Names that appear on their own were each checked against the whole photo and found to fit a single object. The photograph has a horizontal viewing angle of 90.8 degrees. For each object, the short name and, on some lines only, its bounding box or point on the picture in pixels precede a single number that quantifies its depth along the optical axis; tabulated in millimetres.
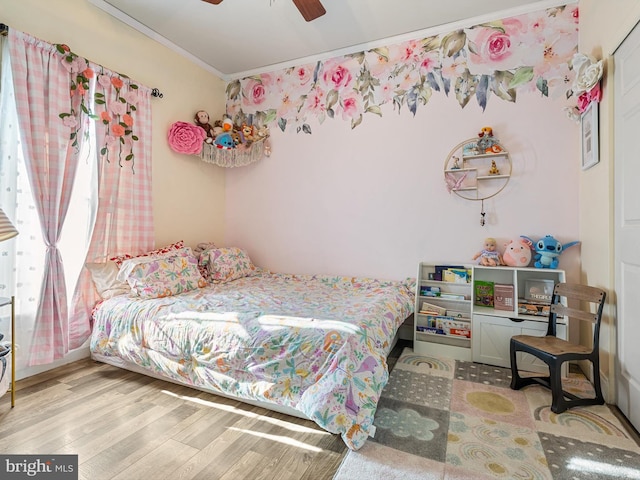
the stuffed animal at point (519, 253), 2510
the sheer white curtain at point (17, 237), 1995
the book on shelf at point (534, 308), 2369
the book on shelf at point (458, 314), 2645
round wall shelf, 2676
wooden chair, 1774
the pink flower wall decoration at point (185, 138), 3080
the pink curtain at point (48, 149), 2027
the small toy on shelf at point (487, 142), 2674
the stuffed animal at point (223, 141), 3359
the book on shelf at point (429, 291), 2766
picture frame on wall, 2086
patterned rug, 1365
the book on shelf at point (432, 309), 2689
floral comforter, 1542
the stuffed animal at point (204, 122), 3346
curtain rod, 1945
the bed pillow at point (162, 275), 2391
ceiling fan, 1968
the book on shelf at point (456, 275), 2700
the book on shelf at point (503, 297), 2510
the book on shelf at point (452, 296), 2660
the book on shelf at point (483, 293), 2635
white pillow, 2447
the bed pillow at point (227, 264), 3057
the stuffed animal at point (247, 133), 3520
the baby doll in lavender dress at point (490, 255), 2607
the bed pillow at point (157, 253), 2562
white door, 1644
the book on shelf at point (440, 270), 2746
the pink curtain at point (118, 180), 2443
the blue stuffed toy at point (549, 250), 2430
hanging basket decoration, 3412
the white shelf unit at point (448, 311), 2574
